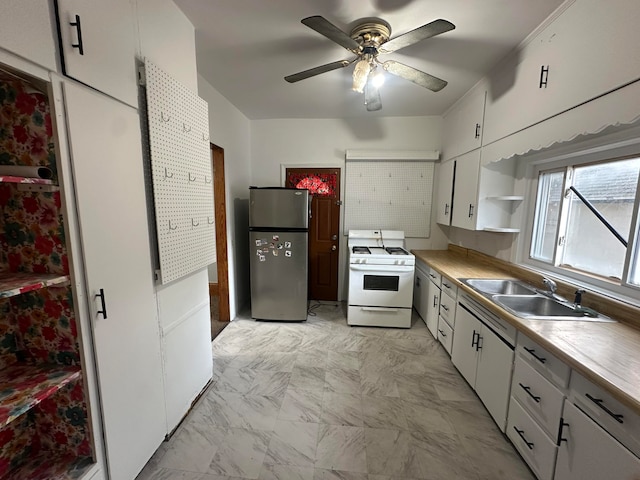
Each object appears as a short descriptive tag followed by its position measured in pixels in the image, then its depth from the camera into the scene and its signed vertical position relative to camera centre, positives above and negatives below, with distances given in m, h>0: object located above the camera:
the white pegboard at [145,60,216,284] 1.37 +0.20
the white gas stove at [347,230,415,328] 2.97 -0.92
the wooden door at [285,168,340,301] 3.69 -0.19
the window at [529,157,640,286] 1.55 -0.05
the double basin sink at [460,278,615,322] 1.52 -0.62
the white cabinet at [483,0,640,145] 1.19 +0.83
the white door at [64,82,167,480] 1.04 -0.28
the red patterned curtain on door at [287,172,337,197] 3.68 +0.36
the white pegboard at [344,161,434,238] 3.59 +0.19
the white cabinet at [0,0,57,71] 0.77 +0.54
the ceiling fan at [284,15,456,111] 1.41 +0.98
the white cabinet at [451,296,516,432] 1.62 -1.05
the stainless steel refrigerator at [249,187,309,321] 3.07 -0.53
